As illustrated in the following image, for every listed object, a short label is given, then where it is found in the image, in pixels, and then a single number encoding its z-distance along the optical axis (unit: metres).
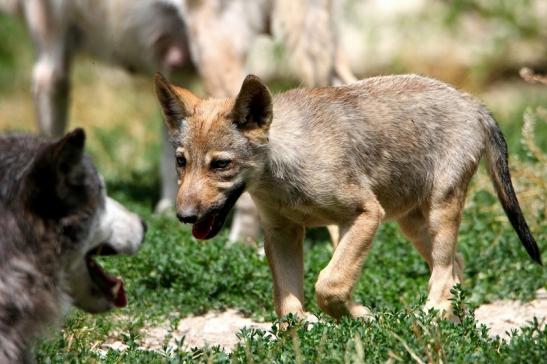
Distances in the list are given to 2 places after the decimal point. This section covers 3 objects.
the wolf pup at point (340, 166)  11.16
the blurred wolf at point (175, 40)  16.22
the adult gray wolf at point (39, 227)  8.78
